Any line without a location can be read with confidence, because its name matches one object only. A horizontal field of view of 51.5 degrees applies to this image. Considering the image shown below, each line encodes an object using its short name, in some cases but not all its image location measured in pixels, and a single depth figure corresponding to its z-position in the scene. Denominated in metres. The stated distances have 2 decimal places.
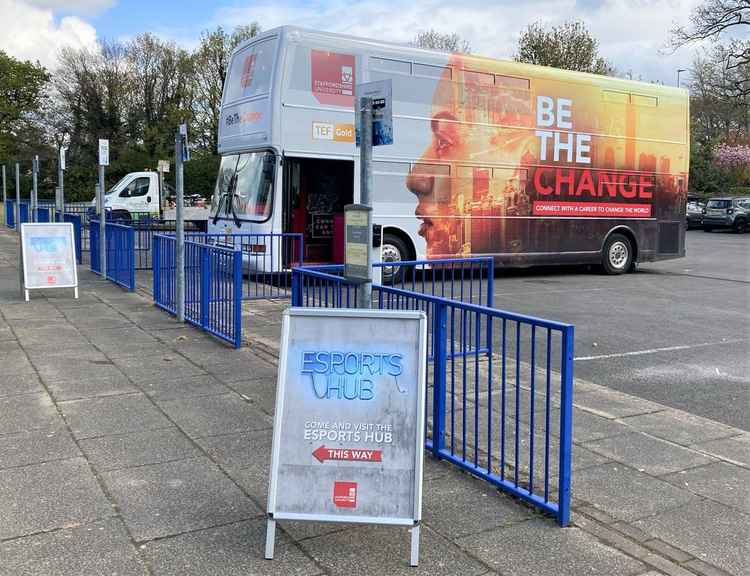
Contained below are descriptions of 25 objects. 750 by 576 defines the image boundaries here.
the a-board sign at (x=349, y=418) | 3.80
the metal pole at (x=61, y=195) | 18.38
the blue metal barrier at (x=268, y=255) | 13.30
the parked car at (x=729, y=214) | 36.56
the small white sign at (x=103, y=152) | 13.91
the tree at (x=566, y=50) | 44.44
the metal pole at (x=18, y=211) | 28.34
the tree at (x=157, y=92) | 48.94
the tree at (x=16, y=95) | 47.91
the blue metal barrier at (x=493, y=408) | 4.07
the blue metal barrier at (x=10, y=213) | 32.78
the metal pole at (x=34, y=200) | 23.77
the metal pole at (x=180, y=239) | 9.86
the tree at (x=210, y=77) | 48.81
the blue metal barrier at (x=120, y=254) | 13.22
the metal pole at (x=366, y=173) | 4.77
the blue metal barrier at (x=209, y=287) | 8.52
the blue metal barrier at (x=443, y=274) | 7.98
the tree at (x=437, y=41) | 52.41
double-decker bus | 13.88
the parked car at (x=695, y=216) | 38.72
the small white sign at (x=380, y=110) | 4.85
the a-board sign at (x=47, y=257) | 11.85
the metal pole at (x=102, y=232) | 14.49
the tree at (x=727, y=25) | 41.59
